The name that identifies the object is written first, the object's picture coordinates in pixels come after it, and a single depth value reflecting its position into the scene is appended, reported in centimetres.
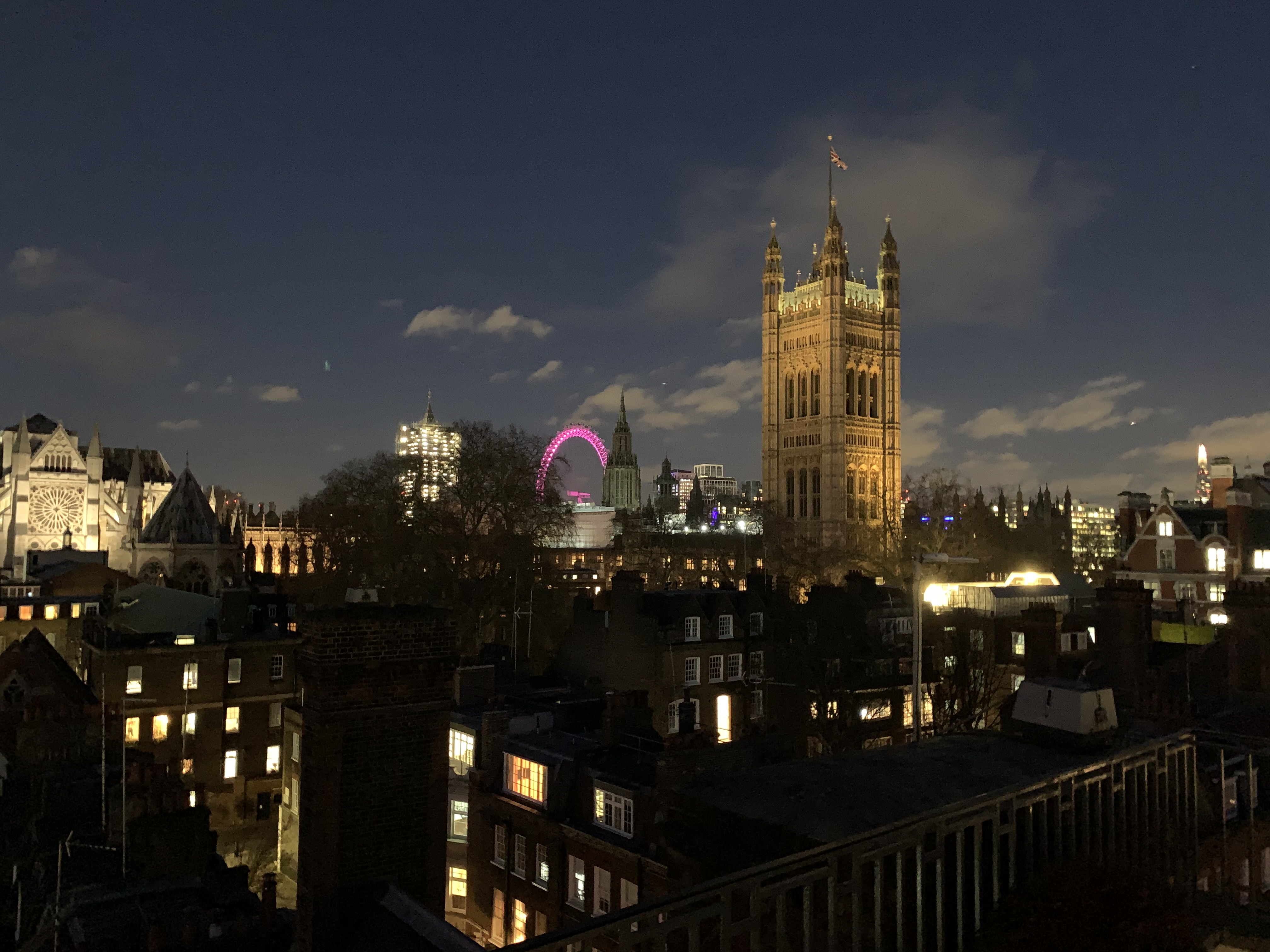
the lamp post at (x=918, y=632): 2061
